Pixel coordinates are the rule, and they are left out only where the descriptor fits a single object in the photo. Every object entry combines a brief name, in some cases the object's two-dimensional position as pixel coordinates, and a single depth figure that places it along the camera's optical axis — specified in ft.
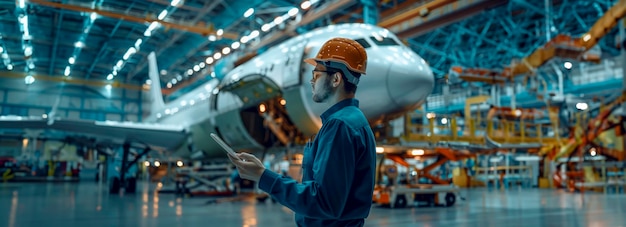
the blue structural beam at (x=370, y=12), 65.00
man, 6.38
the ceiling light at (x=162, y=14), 37.34
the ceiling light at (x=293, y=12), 67.21
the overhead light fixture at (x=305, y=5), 64.44
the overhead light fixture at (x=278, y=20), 70.74
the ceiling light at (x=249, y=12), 62.28
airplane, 28.30
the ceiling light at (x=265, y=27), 72.79
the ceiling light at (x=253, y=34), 74.33
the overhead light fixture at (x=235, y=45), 80.43
